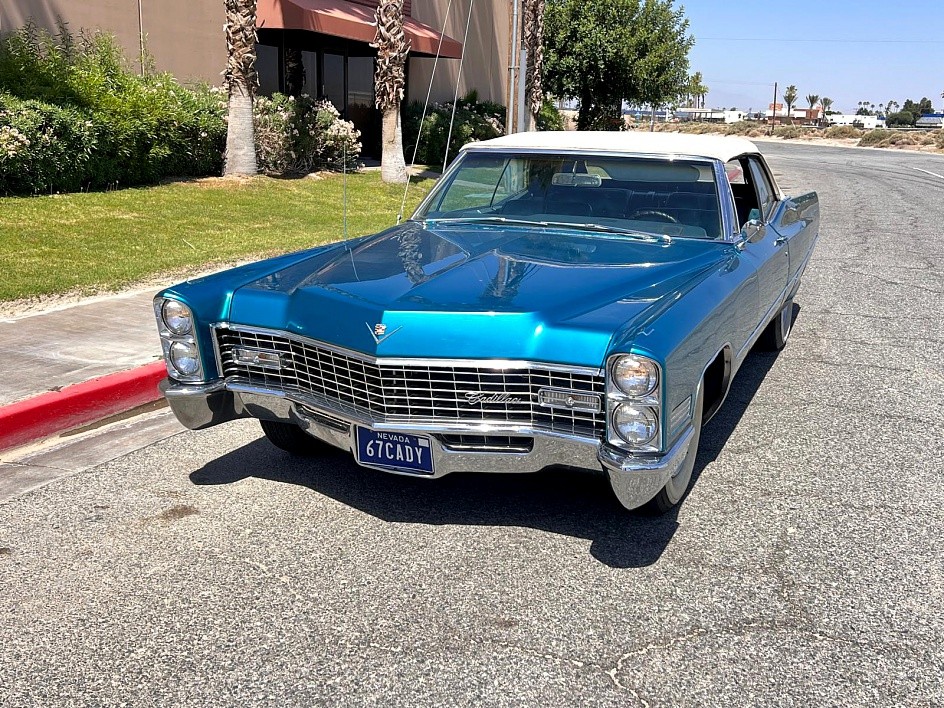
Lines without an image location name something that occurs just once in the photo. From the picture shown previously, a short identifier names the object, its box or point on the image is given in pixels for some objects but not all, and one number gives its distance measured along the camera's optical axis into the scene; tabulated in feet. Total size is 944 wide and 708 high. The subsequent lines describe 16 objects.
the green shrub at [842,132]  244.01
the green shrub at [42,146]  37.58
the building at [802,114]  470.76
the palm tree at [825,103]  517.96
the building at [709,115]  548.39
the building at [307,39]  51.62
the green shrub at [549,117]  98.48
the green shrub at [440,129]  75.82
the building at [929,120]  360.28
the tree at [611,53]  112.37
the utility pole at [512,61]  48.73
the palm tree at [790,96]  508.12
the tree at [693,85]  124.14
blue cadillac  11.51
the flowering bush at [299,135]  54.29
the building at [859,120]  423.88
